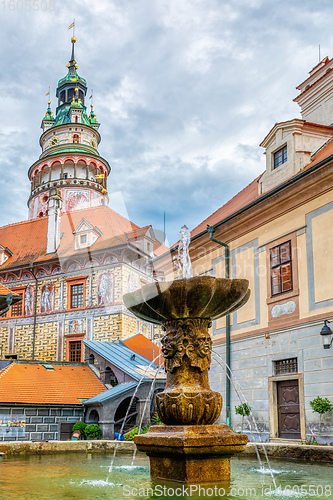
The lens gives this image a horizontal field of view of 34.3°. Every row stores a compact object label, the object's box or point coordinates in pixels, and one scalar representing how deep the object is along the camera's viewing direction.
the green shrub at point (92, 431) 19.23
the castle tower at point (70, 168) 40.41
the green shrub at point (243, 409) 13.93
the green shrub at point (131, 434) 13.33
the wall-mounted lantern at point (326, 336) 12.10
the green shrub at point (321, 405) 11.78
